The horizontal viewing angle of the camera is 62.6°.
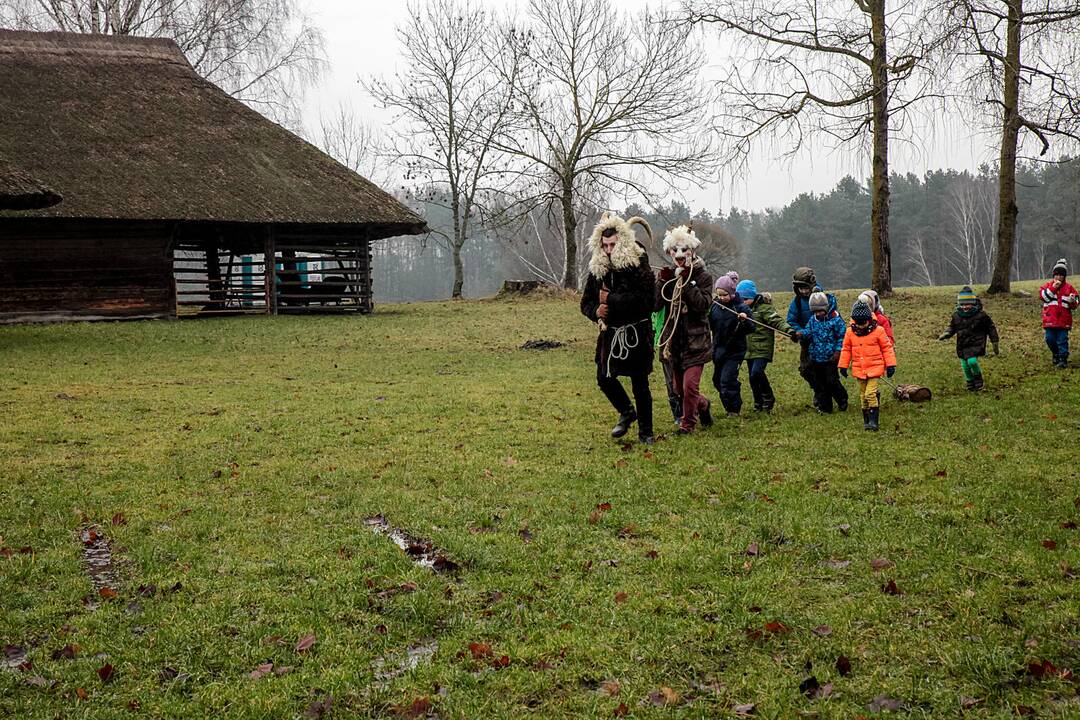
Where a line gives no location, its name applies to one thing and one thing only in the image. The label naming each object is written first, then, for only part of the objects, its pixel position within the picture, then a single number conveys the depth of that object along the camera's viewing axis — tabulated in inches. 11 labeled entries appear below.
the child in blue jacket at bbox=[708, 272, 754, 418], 395.5
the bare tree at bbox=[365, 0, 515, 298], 1509.6
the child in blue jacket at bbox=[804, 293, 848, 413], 376.5
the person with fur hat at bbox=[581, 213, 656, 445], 325.7
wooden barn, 849.5
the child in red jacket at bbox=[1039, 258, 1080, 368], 459.8
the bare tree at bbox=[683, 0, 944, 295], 817.5
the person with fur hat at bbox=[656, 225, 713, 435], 352.5
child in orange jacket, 348.5
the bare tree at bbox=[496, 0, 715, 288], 1316.4
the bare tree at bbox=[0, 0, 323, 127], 1333.7
